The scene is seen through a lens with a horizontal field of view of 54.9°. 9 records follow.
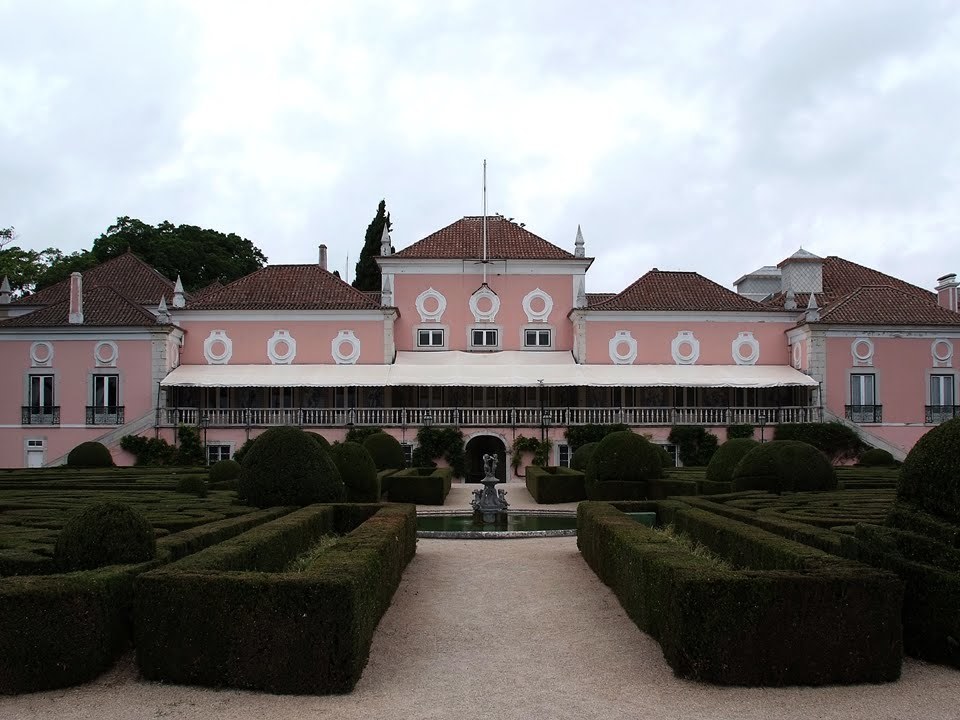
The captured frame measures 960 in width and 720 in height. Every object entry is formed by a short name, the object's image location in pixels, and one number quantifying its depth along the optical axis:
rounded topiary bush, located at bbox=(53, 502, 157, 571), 7.59
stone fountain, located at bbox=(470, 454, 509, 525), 17.11
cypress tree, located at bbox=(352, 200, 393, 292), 45.12
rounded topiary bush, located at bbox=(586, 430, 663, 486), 18.69
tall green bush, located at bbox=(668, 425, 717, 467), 29.78
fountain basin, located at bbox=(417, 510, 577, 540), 14.84
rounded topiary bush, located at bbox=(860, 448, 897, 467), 25.72
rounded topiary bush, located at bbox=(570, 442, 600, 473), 24.64
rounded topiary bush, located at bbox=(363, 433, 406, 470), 25.03
